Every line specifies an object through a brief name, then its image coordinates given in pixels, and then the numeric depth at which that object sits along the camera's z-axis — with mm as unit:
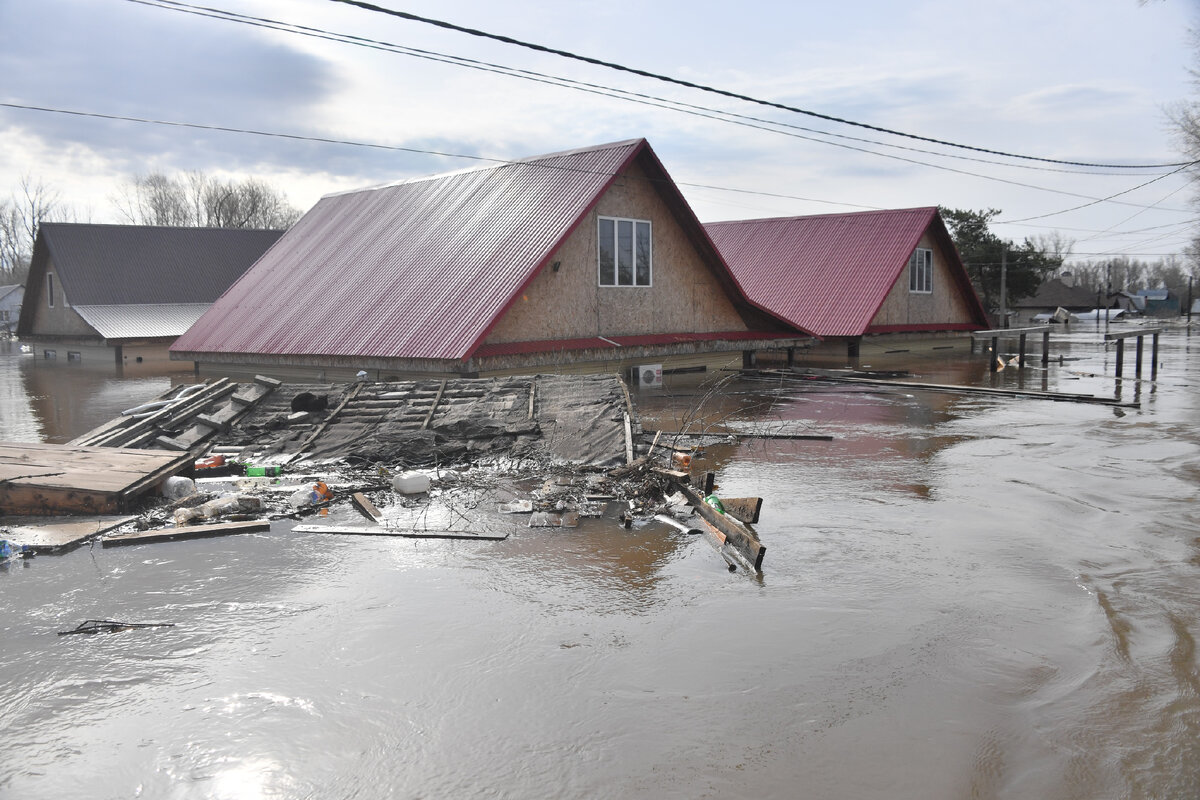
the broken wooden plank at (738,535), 7578
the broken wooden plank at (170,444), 12993
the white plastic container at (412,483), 10711
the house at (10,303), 89338
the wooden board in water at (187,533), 8672
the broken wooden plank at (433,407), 13491
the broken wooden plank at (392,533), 8812
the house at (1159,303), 115438
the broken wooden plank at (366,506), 9633
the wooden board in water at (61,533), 8523
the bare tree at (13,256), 101988
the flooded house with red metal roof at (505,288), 19484
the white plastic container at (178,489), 10602
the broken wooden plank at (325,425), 13039
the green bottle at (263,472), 11875
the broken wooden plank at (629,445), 11661
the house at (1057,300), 98625
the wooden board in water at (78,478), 9781
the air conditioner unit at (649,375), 22531
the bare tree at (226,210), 81375
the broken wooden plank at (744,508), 8680
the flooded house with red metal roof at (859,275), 32781
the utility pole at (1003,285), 47166
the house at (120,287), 39719
